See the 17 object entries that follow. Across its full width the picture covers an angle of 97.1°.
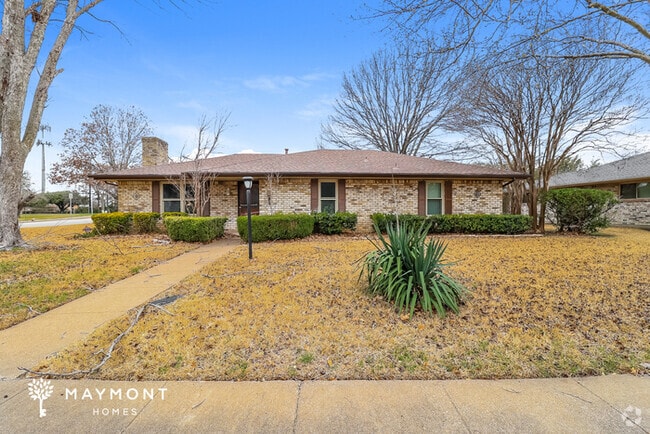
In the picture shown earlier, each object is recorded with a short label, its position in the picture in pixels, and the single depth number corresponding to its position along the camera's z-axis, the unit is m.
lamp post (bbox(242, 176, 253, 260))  6.87
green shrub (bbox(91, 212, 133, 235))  11.27
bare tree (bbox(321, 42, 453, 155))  20.16
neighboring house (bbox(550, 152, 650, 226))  15.20
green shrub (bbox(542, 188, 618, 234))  10.93
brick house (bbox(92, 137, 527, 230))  11.94
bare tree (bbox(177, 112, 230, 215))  11.00
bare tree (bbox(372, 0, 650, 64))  4.89
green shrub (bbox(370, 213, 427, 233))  11.19
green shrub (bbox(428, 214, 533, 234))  11.56
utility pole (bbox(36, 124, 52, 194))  23.47
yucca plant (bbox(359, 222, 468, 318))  3.57
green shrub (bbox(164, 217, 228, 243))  9.50
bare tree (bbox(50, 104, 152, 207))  23.95
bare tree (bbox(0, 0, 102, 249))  8.23
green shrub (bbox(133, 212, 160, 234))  11.44
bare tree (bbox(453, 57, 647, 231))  11.16
